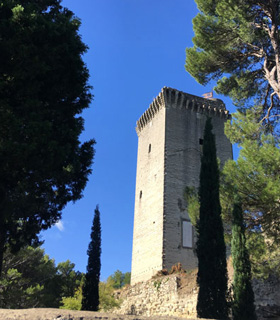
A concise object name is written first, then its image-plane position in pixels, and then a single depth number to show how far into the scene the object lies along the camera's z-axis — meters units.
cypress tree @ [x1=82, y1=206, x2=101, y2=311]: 17.31
